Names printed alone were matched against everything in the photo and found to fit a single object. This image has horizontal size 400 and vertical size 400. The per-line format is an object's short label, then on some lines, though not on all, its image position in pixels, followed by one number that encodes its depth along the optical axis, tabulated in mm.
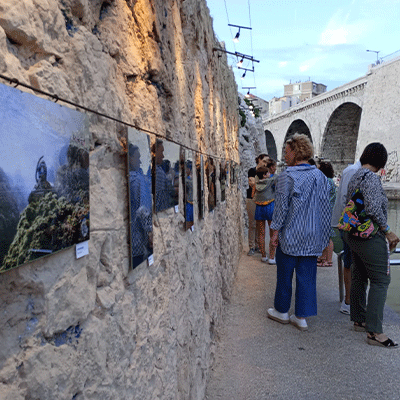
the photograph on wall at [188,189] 2139
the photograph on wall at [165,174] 1571
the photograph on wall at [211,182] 3058
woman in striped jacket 3227
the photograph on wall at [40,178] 690
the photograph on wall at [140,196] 1274
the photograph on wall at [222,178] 3971
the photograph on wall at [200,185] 2566
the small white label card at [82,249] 949
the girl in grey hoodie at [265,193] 5574
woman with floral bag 2859
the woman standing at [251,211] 6082
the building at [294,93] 65750
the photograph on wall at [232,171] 5404
